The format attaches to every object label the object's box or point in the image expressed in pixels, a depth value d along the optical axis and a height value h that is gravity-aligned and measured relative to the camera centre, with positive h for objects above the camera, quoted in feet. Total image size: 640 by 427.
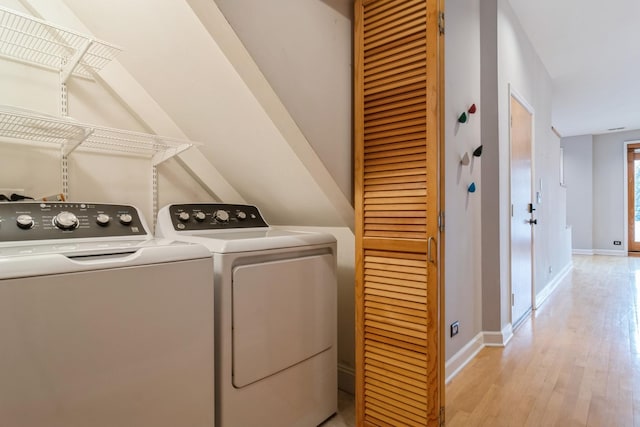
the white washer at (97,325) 2.88 -1.04
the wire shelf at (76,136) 4.12 +1.14
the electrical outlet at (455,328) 7.41 -2.47
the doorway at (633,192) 24.08 +1.35
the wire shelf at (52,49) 4.56 +2.36
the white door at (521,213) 10.07 -0.02
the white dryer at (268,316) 4.37 -1.43
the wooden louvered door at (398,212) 4.73 +0.02
